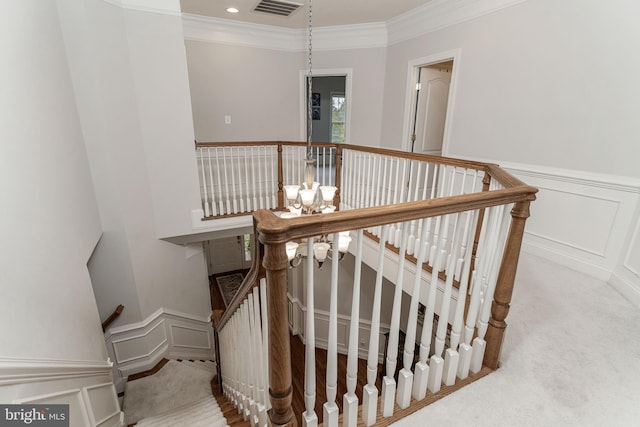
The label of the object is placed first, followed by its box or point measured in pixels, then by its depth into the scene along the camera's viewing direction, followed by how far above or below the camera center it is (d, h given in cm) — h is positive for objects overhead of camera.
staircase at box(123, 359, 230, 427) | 260 -285
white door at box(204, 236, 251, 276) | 762 -319
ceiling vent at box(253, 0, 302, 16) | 402 +152
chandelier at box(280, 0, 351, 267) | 212 -63
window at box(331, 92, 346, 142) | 986 +33
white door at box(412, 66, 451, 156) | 452 +24
